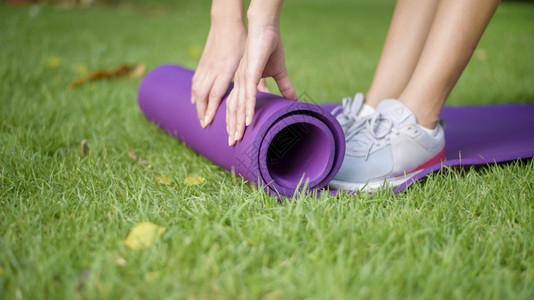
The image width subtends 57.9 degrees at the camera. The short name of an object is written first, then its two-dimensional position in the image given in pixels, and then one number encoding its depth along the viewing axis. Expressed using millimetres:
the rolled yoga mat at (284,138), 1601
